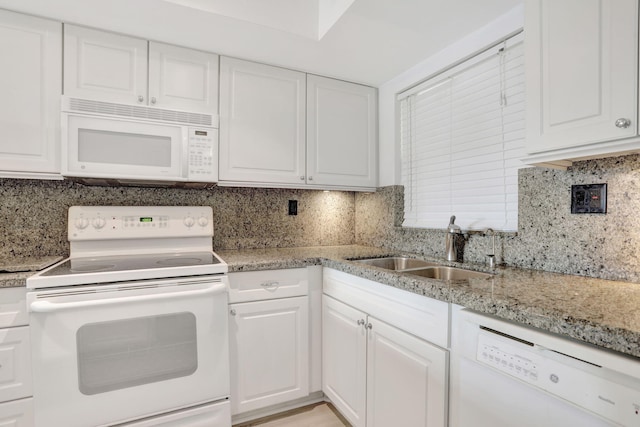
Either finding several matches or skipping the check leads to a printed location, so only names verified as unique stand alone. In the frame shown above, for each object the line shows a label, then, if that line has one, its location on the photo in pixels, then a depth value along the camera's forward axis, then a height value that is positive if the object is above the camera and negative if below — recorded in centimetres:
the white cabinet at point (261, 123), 190 +56
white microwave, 155 +35
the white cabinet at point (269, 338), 167 -69
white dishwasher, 66 -40
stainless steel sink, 188 -30
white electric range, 130 -57
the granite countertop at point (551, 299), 69 -24
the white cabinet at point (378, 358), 111 -61
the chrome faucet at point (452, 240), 168 -14
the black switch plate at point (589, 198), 119 +6
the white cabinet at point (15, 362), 129 -62
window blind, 153 +40
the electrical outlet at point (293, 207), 240 +4
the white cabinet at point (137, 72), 159 +75
